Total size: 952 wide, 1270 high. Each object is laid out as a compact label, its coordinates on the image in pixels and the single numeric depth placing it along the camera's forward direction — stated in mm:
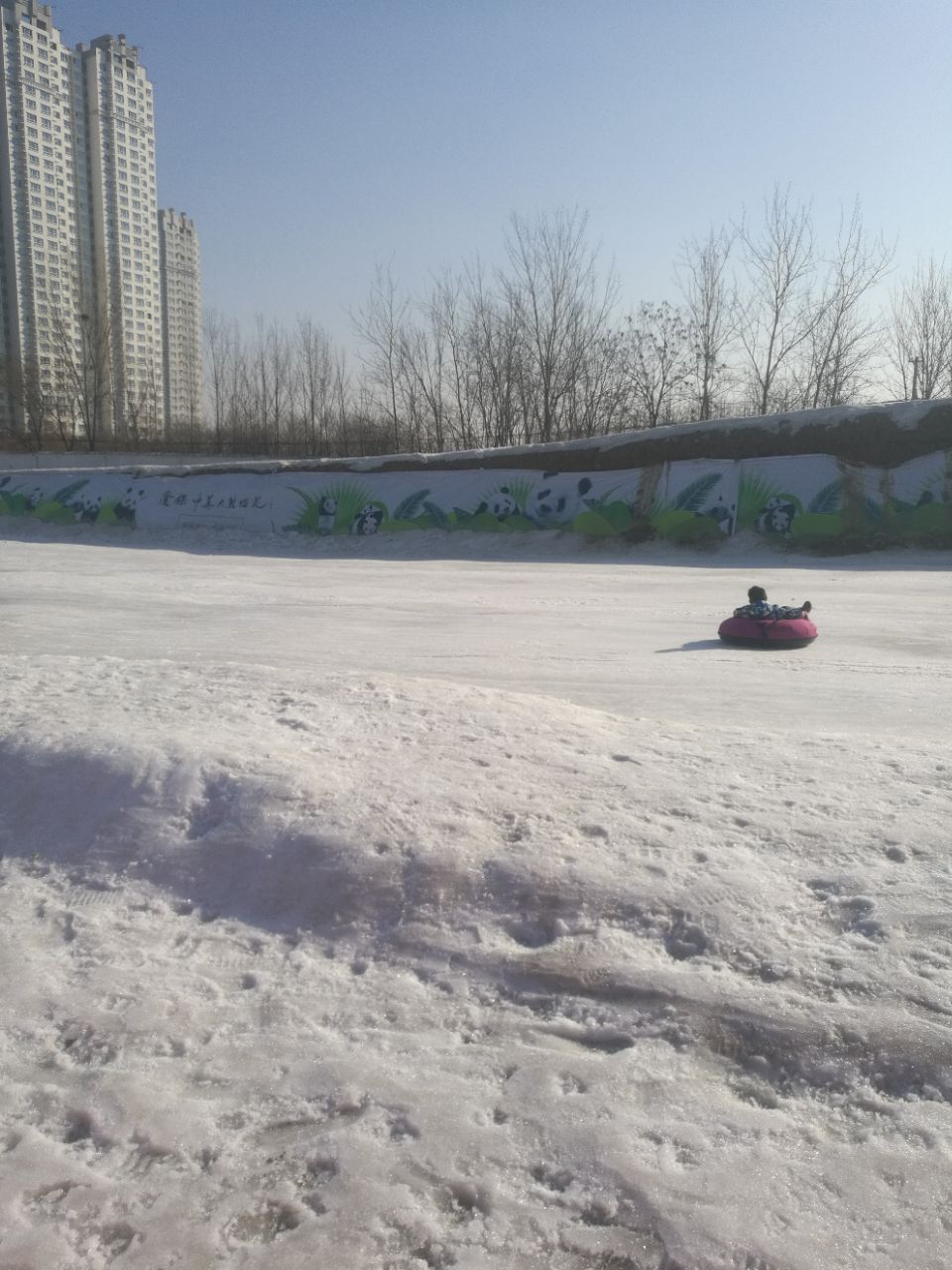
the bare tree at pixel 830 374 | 30906
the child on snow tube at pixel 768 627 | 9094
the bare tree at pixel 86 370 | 48156
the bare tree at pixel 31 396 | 46844
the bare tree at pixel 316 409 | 46697
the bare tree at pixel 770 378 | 30578
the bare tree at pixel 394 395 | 39156
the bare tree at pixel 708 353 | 31281
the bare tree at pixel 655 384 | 32594
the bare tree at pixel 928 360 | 32062
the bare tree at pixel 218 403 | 49562
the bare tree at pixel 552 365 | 34375
